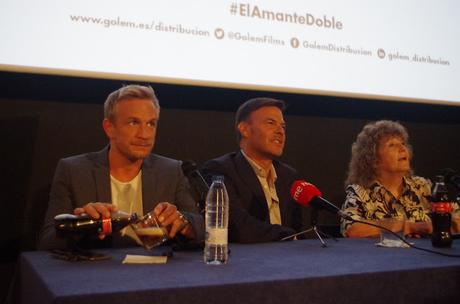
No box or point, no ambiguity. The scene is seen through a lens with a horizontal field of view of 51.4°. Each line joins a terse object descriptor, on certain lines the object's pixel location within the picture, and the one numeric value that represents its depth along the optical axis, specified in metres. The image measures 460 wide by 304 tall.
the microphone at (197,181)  1.47
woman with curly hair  2.47
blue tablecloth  0.99
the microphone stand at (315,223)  1.74
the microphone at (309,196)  1.63
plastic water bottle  1.32
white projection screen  2.20
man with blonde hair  1.84
